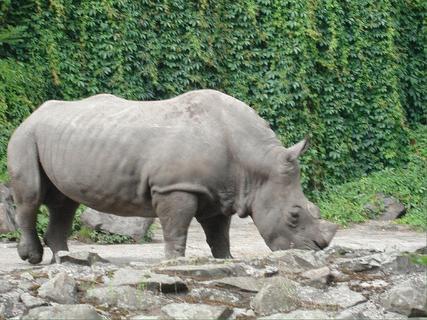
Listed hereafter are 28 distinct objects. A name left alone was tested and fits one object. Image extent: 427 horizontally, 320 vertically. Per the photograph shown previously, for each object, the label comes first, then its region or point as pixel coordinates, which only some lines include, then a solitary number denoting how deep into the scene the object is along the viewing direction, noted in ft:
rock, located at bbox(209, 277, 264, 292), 46.98
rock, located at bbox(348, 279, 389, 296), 48.92
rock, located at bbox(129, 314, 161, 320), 42.93
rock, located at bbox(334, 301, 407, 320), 44.24
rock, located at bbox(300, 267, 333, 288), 48.39
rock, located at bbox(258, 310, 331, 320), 43.52
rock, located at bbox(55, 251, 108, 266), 53.12
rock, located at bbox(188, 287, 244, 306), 45.88
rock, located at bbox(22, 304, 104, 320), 41.93
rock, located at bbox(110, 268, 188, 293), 46.11
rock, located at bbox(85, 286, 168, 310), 44.93
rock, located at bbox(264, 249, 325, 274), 50.80
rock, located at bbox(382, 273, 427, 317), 44.42
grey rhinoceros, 57.06
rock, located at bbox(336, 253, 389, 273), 52.47
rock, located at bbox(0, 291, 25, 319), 44.62
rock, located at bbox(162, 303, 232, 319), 43.24
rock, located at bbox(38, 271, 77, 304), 45.55
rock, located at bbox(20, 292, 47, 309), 44.93
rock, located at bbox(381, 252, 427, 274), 51.37
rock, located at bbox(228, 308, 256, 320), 44.21
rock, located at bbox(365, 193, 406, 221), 115.44
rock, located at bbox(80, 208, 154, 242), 87.71
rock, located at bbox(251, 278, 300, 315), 44.93
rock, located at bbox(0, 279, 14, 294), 46.88
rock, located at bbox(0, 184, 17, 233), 86.70
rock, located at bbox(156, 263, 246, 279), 48.34
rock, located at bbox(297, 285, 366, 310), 46.37
